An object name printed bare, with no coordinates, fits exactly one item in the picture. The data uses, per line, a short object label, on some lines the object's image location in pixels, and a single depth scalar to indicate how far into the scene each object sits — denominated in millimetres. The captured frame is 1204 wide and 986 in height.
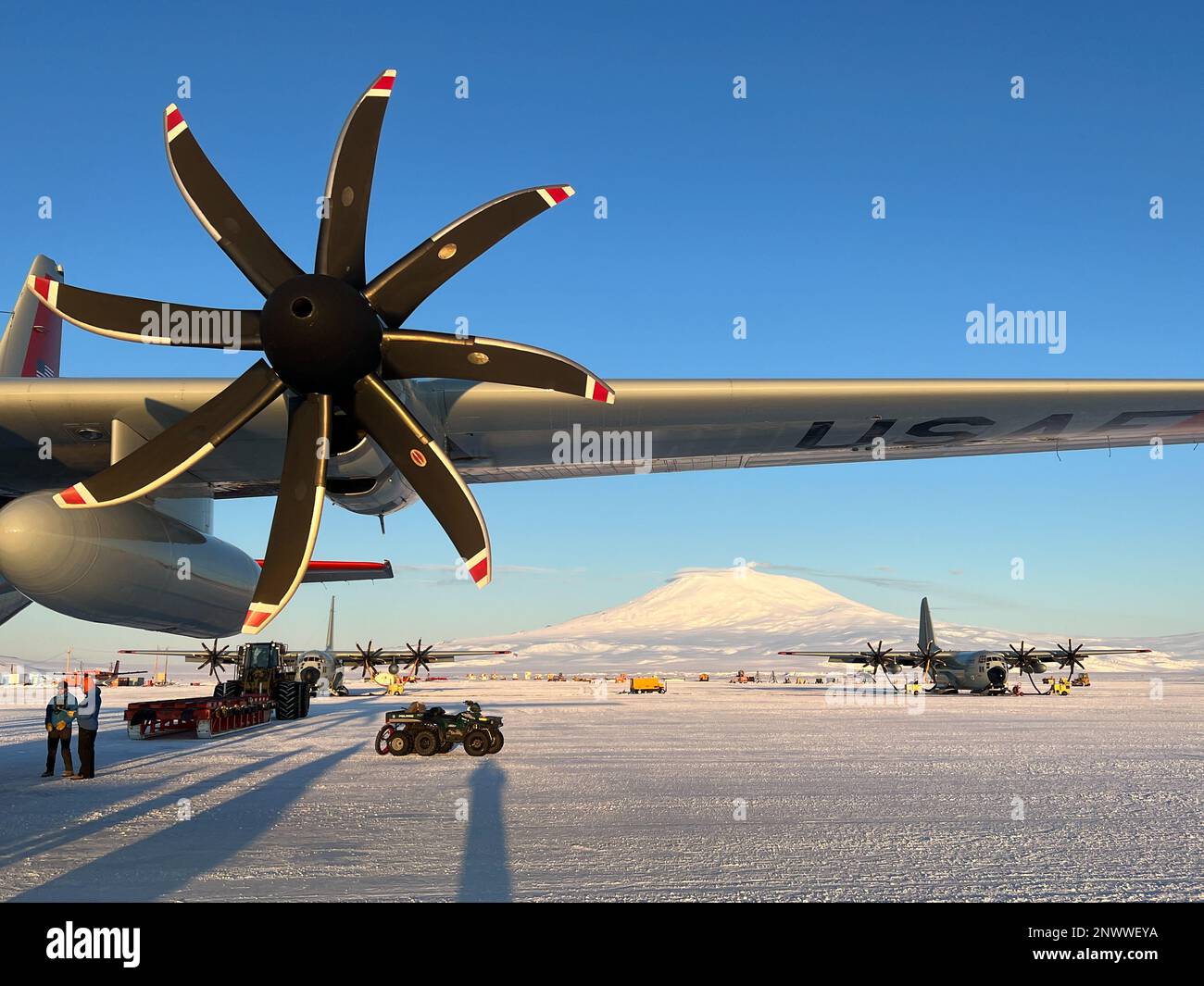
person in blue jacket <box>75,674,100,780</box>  13359
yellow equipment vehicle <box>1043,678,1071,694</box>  53853
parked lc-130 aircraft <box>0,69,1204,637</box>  7988
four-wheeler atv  16812
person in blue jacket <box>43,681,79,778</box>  13523
